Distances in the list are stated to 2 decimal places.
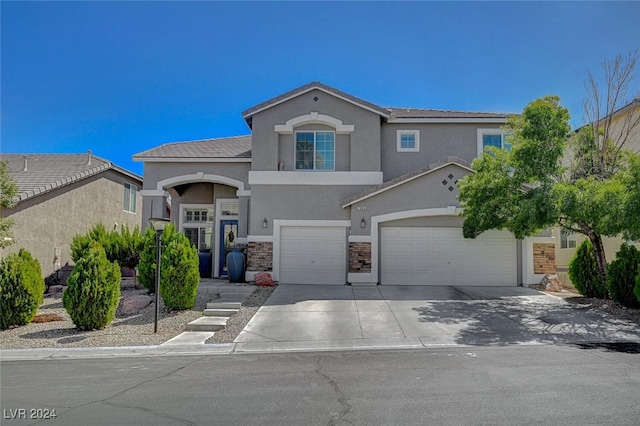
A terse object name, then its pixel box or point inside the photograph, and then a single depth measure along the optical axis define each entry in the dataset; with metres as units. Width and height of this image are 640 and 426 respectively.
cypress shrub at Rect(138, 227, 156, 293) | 13.23
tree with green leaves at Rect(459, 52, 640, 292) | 10.74
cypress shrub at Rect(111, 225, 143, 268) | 15.76
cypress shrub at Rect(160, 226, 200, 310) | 11.81
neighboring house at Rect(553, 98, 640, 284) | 15.97
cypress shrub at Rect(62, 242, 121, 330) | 10.27
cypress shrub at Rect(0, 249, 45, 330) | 10.77
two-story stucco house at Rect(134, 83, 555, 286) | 15.71
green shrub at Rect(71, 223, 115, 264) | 14.29
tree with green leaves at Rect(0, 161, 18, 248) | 12.38
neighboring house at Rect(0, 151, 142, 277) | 17.94
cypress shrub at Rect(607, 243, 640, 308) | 11.88
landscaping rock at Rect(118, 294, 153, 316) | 12.34
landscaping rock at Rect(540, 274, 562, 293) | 15.05
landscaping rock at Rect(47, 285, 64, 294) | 16.85
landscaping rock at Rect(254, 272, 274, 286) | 15.43
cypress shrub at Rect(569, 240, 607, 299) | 13.38
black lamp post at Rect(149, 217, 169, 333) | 10.38
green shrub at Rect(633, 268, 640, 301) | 11.18
